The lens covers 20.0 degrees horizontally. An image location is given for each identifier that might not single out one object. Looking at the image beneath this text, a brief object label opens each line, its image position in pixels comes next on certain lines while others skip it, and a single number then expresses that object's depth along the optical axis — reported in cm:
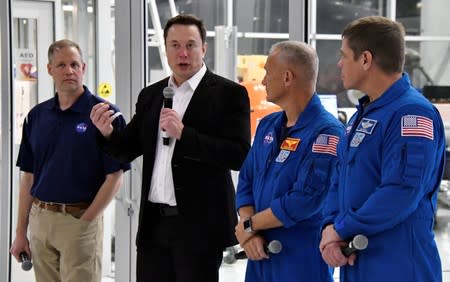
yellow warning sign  832
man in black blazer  508
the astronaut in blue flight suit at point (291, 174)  435
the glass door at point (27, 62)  952
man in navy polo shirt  616
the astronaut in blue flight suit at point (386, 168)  360
